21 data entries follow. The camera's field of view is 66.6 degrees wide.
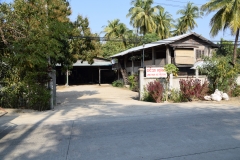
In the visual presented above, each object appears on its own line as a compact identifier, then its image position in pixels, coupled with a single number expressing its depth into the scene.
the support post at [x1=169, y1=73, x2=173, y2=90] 11.56
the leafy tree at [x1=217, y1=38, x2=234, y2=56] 32.57
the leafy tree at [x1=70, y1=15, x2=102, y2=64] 13.01
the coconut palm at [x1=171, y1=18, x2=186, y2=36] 36.62
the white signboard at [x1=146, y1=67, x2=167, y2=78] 11.60
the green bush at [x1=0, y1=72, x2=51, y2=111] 8.48
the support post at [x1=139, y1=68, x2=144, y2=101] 11.84
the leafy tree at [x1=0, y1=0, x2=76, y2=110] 6.53
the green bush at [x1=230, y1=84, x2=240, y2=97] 12.45
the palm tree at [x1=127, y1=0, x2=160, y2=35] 32.18
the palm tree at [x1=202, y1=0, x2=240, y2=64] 17.10
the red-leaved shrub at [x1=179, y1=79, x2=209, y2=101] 11.09
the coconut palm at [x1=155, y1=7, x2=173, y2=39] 34.39
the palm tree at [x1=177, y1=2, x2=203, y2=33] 35.02
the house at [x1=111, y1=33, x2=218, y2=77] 19.94
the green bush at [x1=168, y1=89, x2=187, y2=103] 11.14
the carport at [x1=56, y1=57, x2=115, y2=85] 31.92
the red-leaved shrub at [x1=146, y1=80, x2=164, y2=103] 10.87
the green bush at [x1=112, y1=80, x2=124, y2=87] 27.01
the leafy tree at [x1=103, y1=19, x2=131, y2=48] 36.70
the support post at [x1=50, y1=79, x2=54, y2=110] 9.23
